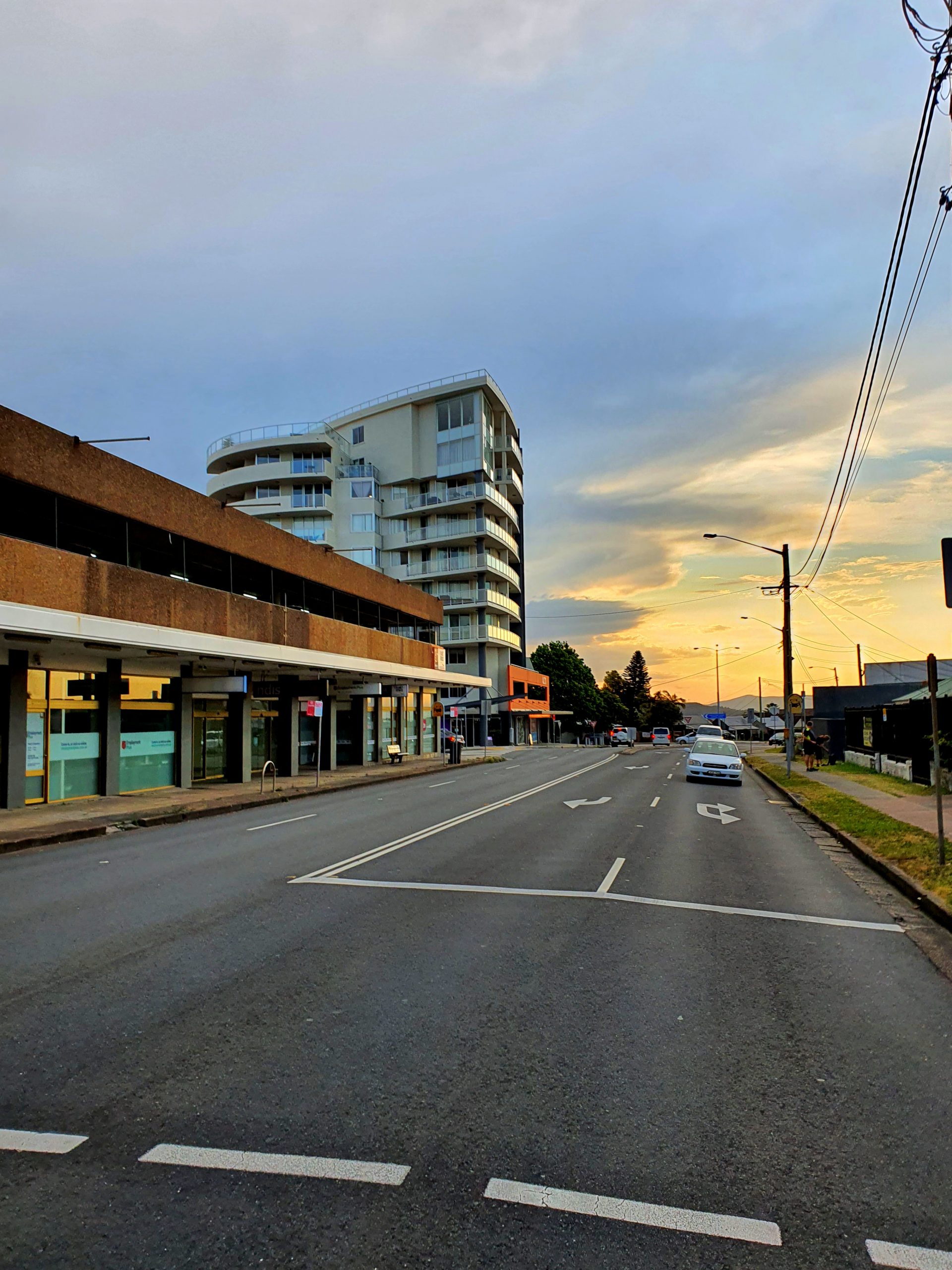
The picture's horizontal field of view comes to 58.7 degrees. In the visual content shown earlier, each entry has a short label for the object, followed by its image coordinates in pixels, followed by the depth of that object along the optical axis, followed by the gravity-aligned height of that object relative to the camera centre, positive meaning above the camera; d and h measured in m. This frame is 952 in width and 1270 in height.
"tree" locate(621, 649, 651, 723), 122.00 +2.95
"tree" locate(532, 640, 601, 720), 98.50 +2.81
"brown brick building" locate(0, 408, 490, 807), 16.83 +1.68
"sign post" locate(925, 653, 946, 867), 9.56 -0.22
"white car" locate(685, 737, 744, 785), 26.33 -1.94
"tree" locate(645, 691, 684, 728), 122.88 -1.44
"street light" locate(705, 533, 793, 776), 29.52 +1.68
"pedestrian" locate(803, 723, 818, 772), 32.97 -2.01
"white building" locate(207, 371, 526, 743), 67.44 +17.22
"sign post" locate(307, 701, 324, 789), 23.20 -0.05
